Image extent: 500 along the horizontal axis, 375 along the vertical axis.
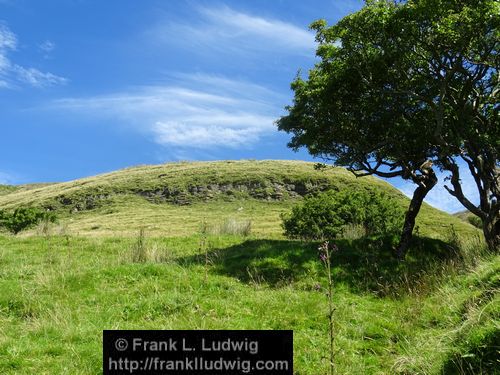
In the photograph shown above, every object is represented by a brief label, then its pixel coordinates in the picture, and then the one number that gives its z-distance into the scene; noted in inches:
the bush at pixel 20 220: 1616.6
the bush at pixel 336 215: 1464.1
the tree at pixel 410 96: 674.2
